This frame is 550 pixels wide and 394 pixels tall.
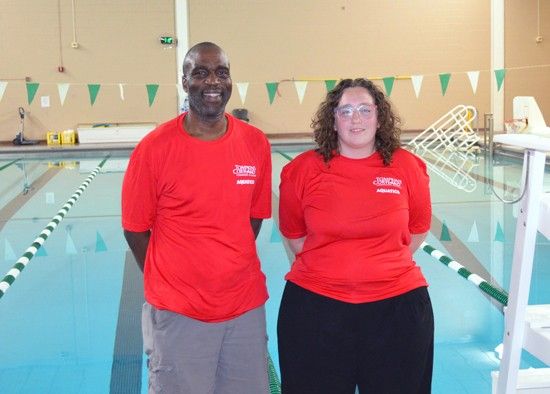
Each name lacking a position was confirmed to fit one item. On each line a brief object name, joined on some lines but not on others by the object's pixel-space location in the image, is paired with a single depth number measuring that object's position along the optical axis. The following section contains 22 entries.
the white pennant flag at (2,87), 15.49
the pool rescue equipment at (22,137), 15.52
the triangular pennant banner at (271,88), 16.14
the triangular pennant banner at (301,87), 16.56
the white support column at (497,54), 16.89
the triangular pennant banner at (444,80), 15.54
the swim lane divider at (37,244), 5.07
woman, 2.20
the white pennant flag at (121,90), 15.71
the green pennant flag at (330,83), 15.19
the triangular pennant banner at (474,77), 16.09
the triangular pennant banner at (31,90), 15.33
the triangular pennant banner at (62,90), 15.14
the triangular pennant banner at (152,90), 14.49
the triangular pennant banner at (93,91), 14.96
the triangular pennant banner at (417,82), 16.45
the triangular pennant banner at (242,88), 15.50
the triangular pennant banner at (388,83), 15.26
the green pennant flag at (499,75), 14.44
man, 2.10
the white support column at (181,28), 16.20
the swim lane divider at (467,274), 4.44
